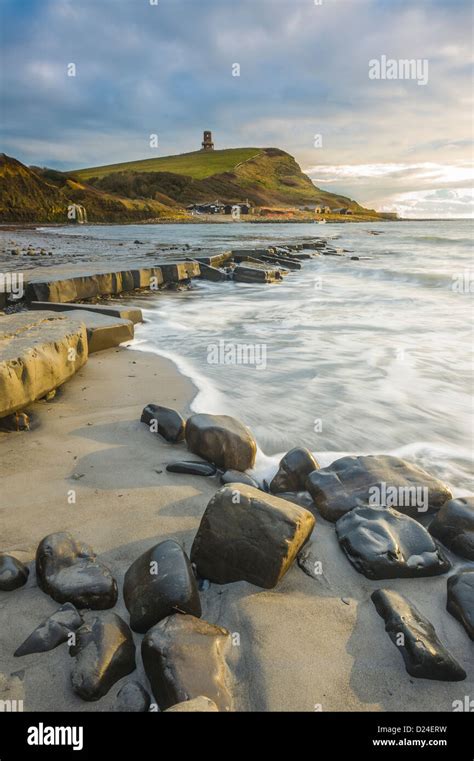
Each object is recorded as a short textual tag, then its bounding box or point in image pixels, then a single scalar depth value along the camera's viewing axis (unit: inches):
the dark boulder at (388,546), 82.2
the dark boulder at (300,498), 103.6
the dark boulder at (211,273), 495.5
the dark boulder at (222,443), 115.9
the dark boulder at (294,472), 110.0
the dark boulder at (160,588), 68.1
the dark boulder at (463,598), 71.5
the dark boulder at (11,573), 72.4
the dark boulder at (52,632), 63.7
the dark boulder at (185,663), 58.1
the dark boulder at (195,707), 54.6
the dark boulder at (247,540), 77.9
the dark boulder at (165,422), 126.2
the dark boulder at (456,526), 89.0
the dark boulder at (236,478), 106.1
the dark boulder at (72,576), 70.5
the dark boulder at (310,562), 82.2
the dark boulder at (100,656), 58.9
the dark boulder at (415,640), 63.9
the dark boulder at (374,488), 100.1
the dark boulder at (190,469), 110.2
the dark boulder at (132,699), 57.1
